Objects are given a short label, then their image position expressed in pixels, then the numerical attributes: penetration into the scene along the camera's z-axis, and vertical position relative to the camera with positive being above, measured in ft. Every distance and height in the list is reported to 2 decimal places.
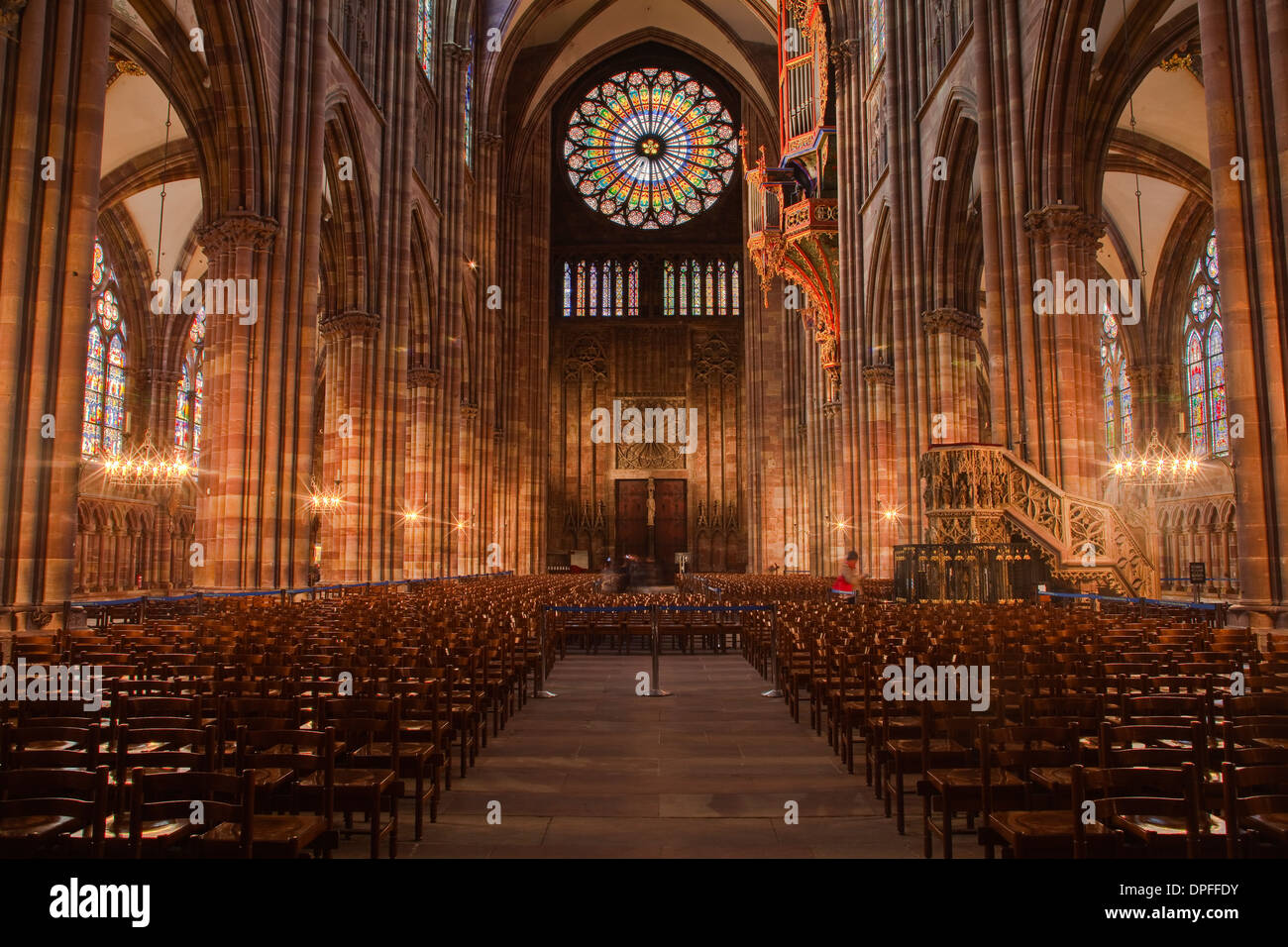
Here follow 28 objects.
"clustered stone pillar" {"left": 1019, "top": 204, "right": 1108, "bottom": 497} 52.26 +11.75
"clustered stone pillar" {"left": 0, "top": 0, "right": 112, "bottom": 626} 32.91 +11.08
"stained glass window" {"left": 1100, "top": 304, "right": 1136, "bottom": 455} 106.93 +21.06
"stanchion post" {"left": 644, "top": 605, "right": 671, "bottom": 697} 31.58 -4.60
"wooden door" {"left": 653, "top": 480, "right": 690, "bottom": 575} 154.61 +6.92
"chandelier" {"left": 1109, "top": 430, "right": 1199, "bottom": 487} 69.72 +8.03
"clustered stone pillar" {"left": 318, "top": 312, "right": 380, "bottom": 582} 72.28 +10.81
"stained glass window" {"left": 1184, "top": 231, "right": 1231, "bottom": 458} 94.02 +21.40
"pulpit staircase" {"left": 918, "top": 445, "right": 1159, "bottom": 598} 46.52 +2.14
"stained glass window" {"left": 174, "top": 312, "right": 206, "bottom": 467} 113.50 +21.60
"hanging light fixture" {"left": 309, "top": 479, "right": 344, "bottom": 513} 73.26 +5.38
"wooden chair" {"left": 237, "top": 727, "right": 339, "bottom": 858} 11.27 -3.31
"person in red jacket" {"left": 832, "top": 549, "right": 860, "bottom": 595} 42.28 -0.97
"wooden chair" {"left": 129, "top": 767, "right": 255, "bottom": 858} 9.85 -2.83
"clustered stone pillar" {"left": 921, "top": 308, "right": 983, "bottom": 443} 71.51 +15.53
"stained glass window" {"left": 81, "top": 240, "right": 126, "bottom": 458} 99.14 +22.56
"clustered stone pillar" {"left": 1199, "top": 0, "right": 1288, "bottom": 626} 33.83 +10.86
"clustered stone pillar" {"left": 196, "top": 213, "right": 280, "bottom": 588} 51.98 +8.69
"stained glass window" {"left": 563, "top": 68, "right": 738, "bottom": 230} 161.17 +75.64
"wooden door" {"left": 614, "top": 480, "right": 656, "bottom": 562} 154.40 +7.34
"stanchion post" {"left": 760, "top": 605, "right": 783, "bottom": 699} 34.36 -3.27
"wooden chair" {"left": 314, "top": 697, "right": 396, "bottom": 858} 13.21 -3.40
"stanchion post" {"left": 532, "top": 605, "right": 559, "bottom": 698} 32.48 -4.20
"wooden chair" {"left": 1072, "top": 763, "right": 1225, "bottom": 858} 9.92 -3.03
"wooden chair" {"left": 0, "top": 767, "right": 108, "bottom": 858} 10.16 -3.00
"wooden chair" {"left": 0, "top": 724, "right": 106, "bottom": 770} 12.27 -2.71
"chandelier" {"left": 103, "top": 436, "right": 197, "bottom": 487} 69.51 +7.91
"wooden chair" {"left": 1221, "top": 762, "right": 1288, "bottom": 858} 9.80 -3.04
